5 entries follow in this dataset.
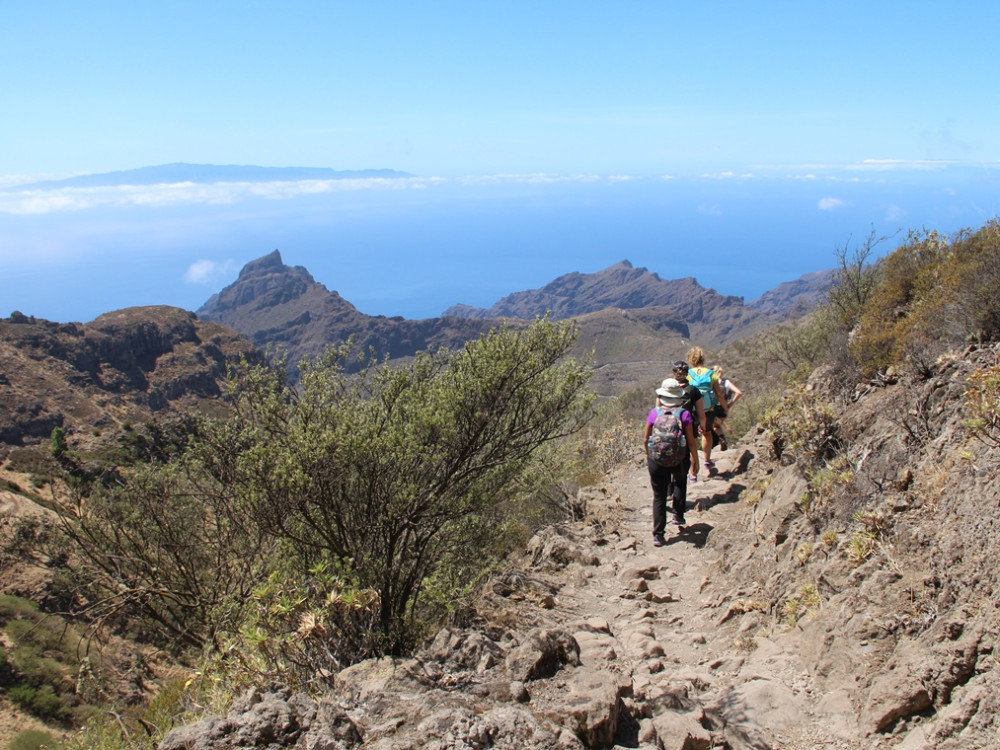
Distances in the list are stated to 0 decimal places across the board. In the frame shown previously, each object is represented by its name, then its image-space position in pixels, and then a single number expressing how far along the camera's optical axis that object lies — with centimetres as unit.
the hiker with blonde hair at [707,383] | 965
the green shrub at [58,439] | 5502
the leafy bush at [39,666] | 2220
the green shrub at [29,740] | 1885
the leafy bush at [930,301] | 614
